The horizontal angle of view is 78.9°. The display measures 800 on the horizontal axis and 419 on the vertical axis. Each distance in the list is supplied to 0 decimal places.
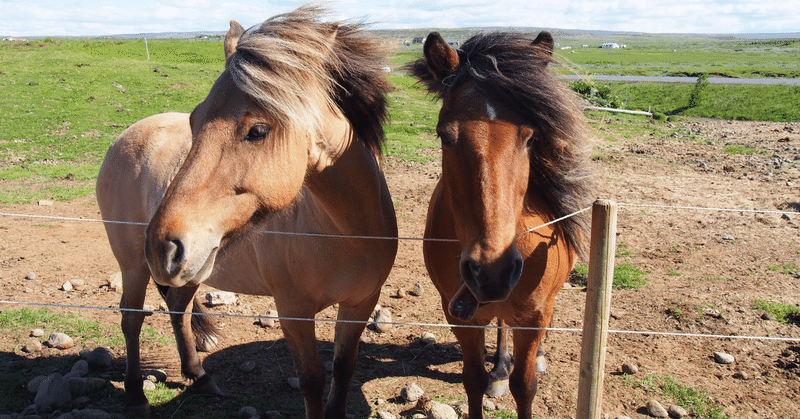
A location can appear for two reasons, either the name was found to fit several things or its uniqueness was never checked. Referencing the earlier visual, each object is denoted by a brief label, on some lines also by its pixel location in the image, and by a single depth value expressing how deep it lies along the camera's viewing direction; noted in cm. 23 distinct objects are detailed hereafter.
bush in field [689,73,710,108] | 2126
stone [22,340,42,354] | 398
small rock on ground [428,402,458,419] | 313
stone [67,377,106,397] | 345
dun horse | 184
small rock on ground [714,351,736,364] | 375
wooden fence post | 193
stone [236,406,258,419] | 333
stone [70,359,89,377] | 367
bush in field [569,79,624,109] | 1610
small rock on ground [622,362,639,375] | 369
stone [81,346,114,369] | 388
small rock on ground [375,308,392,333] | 450
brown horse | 192
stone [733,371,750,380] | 355
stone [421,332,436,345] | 437
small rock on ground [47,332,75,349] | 404
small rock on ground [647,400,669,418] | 322
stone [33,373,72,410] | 325
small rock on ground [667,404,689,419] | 319
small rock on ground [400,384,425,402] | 351
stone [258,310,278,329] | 455
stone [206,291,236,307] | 489
